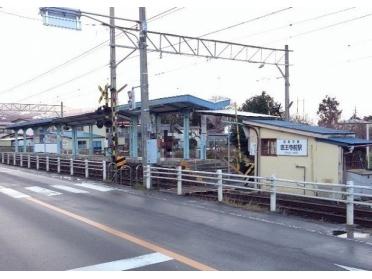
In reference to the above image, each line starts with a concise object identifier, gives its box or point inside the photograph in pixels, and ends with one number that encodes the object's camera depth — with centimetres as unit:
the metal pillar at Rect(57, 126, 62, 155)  4024
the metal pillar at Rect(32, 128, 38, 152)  4766
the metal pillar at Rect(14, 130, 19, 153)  5131
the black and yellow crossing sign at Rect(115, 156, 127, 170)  2178
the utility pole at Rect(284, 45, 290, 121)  2788
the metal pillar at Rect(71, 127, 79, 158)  3697
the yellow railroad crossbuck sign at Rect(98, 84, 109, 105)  2281
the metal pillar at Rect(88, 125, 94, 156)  3637
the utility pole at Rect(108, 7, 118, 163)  2250
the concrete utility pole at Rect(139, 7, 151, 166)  1923
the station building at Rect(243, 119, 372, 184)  1758
